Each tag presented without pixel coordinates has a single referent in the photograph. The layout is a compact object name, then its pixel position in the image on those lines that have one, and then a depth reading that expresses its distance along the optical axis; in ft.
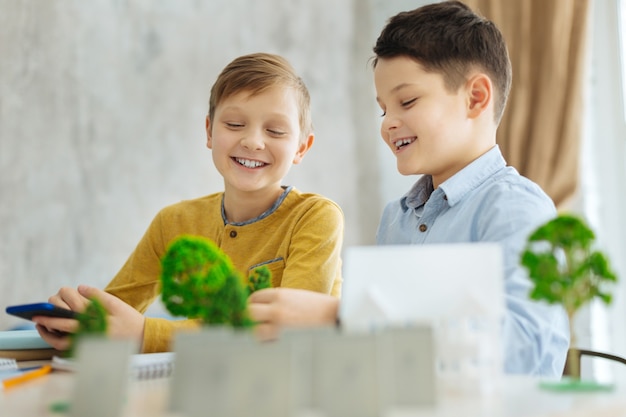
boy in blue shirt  4.47
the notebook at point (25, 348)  4.26
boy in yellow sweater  5.21
